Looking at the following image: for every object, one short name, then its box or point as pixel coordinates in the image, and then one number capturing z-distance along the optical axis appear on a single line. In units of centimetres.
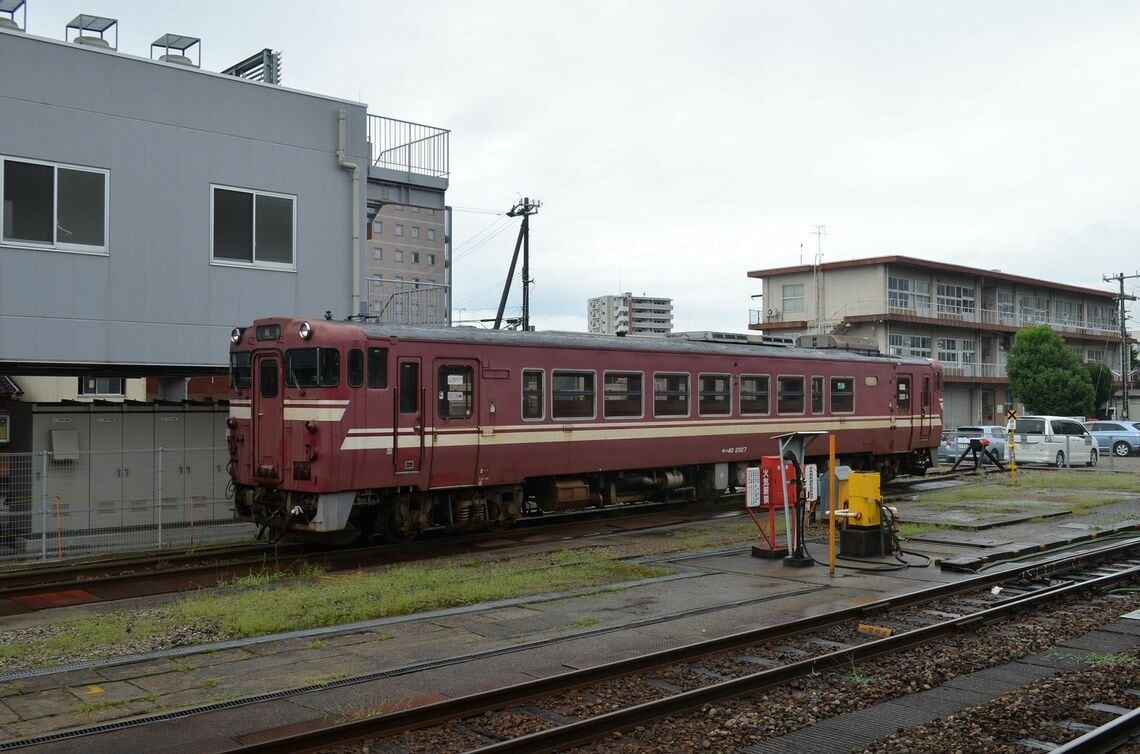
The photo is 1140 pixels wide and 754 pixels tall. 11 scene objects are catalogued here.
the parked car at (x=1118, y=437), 4169
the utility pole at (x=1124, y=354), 6575
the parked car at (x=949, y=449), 3632
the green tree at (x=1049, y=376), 5409
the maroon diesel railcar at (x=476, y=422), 1358
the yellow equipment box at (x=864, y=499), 1347
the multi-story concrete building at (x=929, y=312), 5594
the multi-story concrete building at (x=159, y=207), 1516
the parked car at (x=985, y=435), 3500
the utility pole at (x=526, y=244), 3284
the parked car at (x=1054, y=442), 3356
